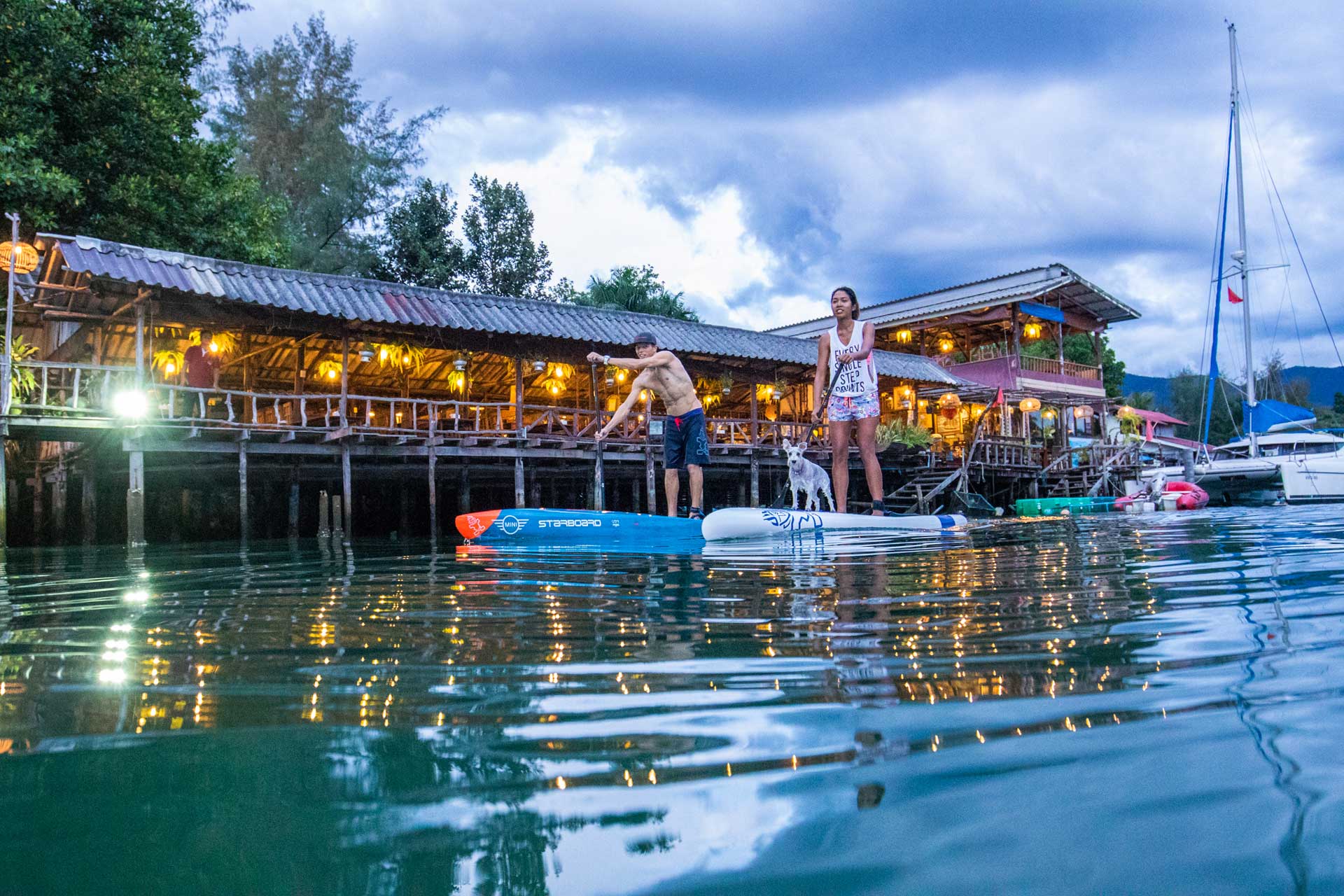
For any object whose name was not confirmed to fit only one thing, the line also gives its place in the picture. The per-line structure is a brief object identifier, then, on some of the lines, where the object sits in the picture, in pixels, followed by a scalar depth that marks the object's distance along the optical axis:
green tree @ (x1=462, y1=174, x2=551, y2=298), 30.39
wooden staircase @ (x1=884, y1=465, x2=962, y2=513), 18.70
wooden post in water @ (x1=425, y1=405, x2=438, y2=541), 12.76
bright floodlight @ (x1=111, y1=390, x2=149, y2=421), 11.10
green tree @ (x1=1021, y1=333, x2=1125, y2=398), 42.09
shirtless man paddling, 7.15
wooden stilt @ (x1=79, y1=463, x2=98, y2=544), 13.49
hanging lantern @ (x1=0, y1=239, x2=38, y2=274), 10.80
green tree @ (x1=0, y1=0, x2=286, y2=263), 13.28
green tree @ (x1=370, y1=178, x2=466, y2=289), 28.52
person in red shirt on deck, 15.88
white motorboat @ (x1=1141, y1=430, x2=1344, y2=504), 18.73
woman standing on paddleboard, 6.91
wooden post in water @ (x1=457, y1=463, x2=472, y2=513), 15.27
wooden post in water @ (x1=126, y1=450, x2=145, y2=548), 10.79
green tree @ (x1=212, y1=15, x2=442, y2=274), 28.11
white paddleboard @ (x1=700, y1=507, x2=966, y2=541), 6.46
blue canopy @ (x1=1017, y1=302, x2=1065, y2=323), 26.66
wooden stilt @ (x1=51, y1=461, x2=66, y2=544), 14.30
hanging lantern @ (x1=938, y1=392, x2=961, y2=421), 24.85
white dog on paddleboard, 12.33
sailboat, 18.55
